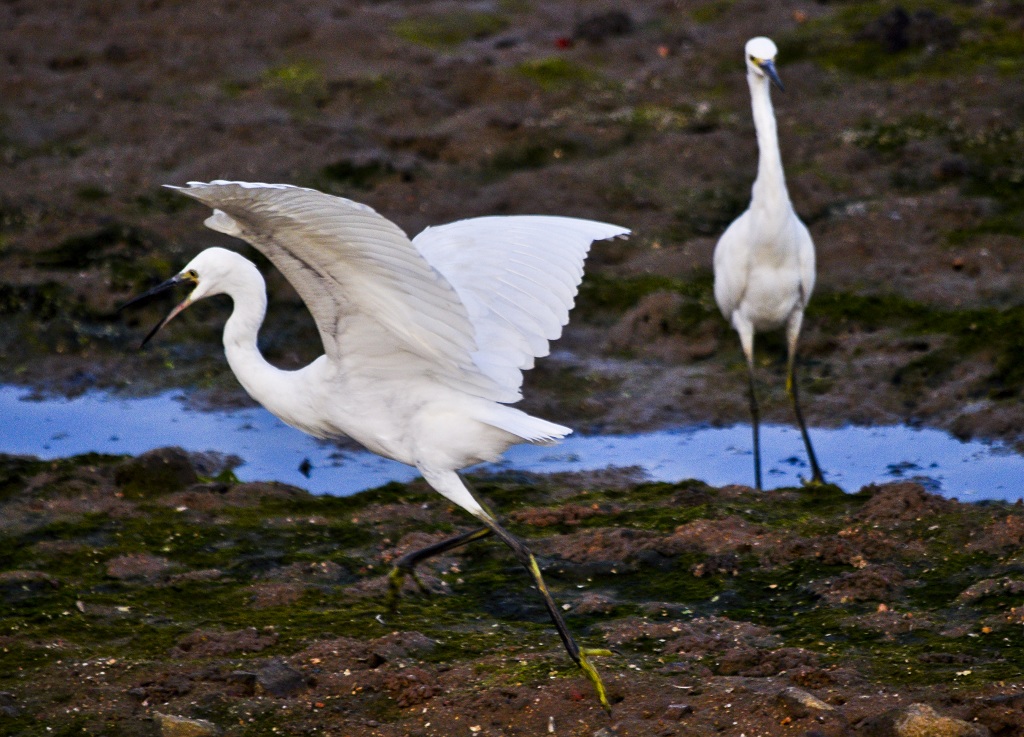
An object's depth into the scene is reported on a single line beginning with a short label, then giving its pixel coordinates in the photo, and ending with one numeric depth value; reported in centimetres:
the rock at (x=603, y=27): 3023
